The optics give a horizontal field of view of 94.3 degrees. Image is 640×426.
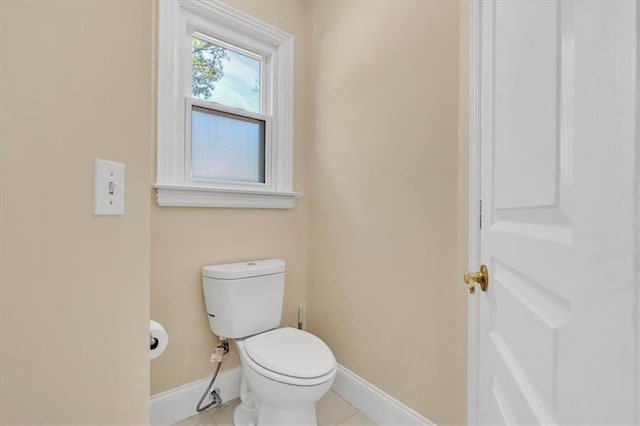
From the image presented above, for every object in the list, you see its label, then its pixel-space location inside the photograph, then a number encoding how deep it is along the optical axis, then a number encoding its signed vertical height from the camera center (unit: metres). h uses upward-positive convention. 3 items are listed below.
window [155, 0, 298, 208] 1.46 +0.57
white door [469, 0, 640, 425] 0.28 +0.00
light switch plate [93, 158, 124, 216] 0.56 +0.04
